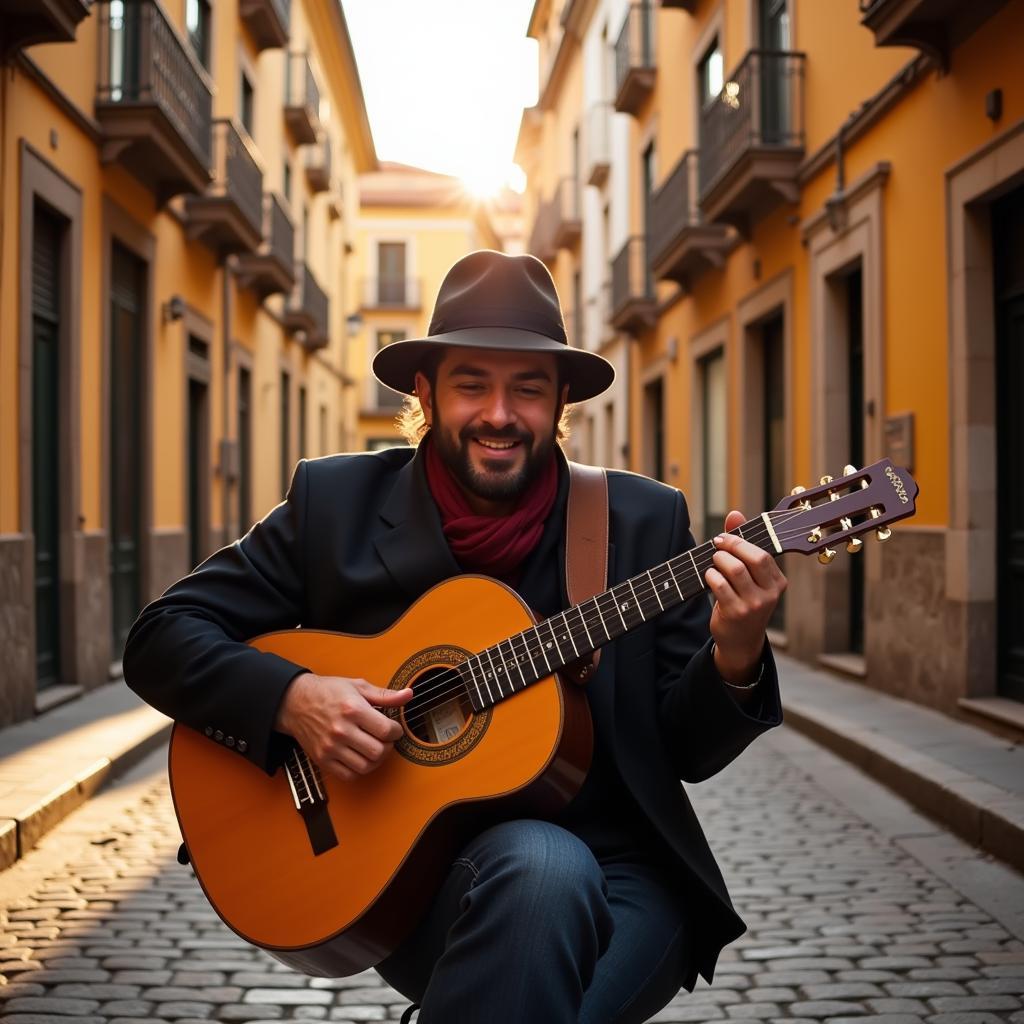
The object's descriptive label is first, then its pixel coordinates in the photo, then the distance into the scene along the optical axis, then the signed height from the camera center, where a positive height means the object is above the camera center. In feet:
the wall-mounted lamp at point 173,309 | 43.19 +6.50
